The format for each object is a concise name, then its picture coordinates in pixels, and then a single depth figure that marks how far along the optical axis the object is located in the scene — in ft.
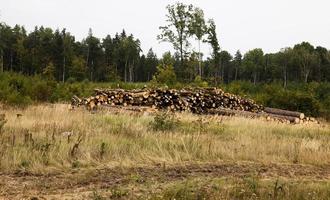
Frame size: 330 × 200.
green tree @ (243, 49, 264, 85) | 320.29
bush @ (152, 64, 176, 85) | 112.16
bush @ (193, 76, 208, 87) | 98.03
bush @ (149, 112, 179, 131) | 38.22
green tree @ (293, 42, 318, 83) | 270.26
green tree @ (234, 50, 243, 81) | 328.17
